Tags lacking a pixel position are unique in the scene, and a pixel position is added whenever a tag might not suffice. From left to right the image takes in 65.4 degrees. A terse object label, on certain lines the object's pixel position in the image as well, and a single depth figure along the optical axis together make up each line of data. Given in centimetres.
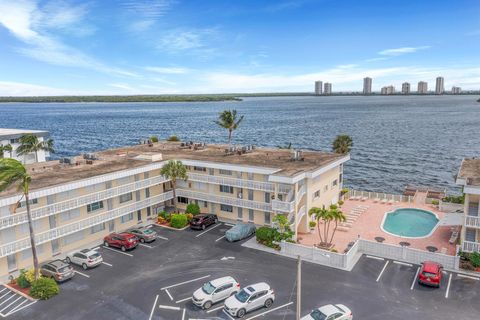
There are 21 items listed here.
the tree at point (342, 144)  6612
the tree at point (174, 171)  4856
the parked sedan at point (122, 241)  4141
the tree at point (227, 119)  6975
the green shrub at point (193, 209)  5075
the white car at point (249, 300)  2847
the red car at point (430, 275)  3219
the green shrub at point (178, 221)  4769
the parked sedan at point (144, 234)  4331
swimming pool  4609
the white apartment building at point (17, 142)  7256
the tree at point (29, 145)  7150
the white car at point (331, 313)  2629
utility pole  2280
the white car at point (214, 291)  2983
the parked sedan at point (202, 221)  4728
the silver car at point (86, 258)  3722
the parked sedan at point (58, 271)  3444
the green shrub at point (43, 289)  3175
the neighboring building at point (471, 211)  3600
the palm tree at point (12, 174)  2961
